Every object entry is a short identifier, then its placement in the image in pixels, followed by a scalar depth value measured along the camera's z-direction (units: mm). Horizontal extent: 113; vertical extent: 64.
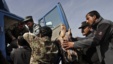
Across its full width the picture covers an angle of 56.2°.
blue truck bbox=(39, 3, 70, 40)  2617
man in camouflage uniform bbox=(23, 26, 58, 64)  2093
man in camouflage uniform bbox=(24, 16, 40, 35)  2693
